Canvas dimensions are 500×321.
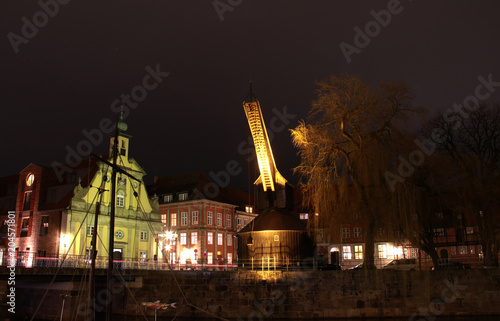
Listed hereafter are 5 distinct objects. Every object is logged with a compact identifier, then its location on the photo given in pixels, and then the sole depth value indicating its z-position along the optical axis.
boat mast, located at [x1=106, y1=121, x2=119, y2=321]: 17.33
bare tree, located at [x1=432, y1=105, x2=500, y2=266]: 27.92
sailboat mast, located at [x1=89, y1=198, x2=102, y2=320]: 17.83
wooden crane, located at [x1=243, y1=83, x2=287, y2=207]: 35.22
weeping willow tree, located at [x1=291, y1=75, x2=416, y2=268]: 25.58
